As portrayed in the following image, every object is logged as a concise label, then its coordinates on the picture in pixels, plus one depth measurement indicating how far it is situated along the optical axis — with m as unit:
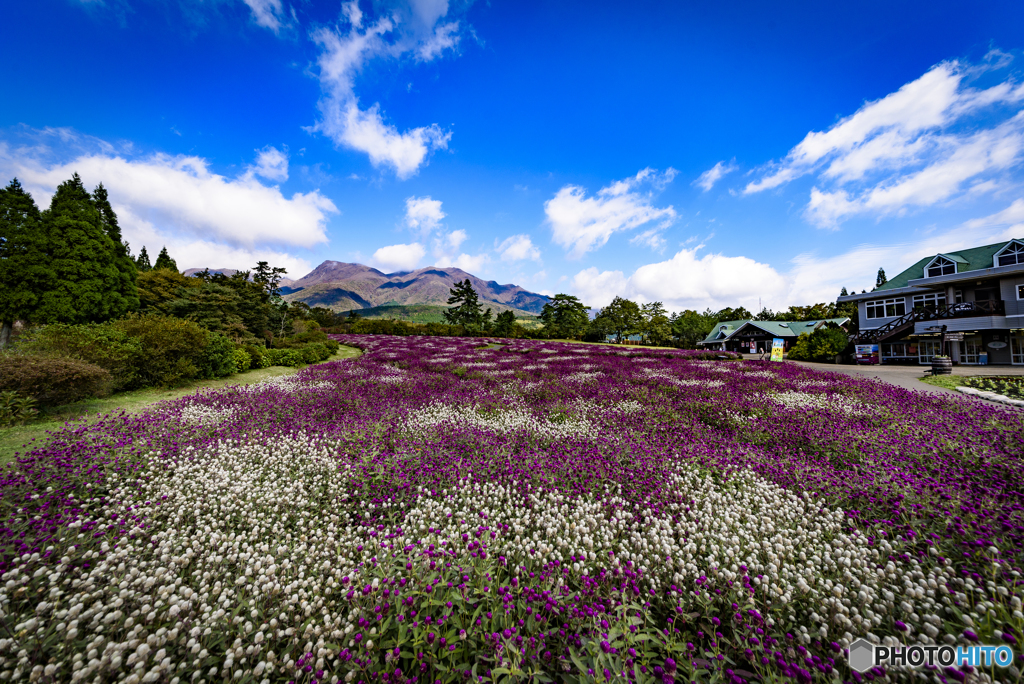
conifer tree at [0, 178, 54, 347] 17.78
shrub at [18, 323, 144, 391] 9.64
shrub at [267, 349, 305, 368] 19.31
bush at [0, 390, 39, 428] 7.23
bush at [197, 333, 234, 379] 13.40
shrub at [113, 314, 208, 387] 11.46
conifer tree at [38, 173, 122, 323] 18.44
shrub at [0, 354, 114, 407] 7.68
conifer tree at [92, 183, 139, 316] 20.88
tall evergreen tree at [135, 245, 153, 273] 57.42
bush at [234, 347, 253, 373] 15.69
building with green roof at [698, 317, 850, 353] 47.97
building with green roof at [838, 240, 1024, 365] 24.12
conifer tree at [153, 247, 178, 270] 52.26
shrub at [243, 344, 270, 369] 17.08
